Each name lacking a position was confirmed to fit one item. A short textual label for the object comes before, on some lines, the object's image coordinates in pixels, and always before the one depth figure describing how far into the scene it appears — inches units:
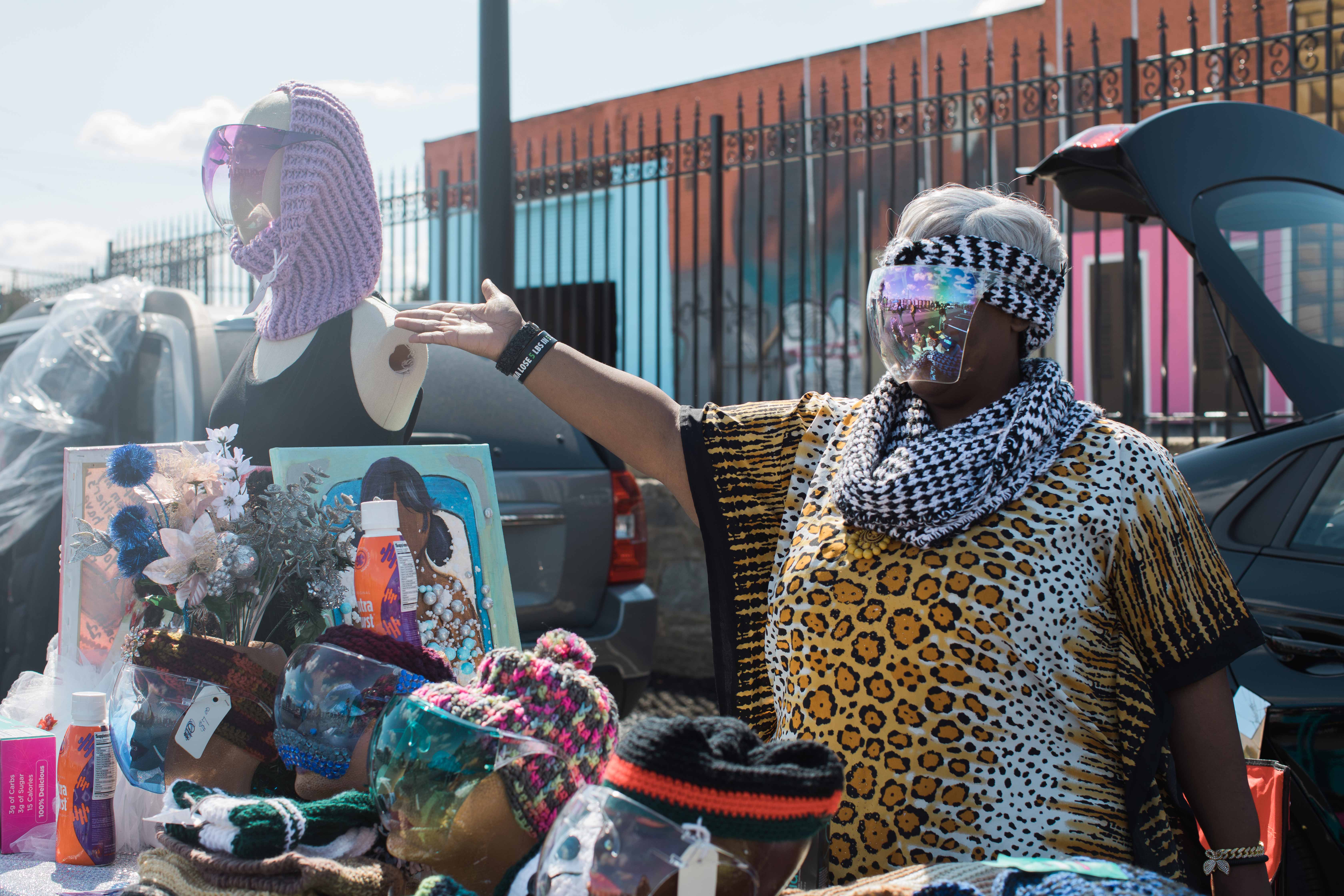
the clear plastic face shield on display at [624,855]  37.1
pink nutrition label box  61.2
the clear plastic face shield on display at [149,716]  55.2
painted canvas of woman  66.2
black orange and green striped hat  38.1
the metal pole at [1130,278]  215.9
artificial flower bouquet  58.3
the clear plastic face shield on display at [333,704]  50.8
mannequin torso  74.3
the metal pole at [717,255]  265.3
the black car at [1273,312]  95.0
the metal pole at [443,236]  311.9
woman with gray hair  57.1
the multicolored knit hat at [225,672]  55.1
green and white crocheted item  46.2
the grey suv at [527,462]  129.6
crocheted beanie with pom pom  44.2
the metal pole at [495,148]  163.6
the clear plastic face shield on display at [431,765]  43.7
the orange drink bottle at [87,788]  57.4
